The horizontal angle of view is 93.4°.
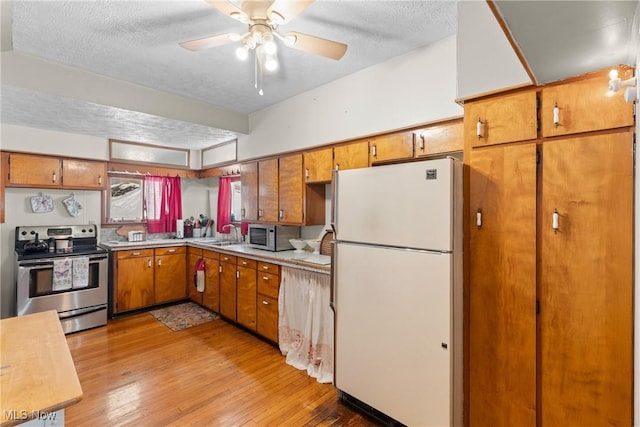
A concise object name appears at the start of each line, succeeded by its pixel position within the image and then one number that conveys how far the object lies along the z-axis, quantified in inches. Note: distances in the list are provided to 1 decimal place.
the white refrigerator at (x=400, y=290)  67.1
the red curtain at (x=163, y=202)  188.6
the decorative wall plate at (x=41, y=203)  149.6
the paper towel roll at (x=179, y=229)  197.5
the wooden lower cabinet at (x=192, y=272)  172.5
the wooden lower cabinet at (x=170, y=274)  168.6
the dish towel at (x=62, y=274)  135.6
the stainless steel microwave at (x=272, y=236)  140.2
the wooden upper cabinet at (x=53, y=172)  139.3
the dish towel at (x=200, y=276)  163.6
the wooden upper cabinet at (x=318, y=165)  119.4
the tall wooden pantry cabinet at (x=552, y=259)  54.2
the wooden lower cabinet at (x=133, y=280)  154.9
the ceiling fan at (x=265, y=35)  61.5
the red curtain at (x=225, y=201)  193.5
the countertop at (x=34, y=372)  36.1
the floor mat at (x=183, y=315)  147.0
